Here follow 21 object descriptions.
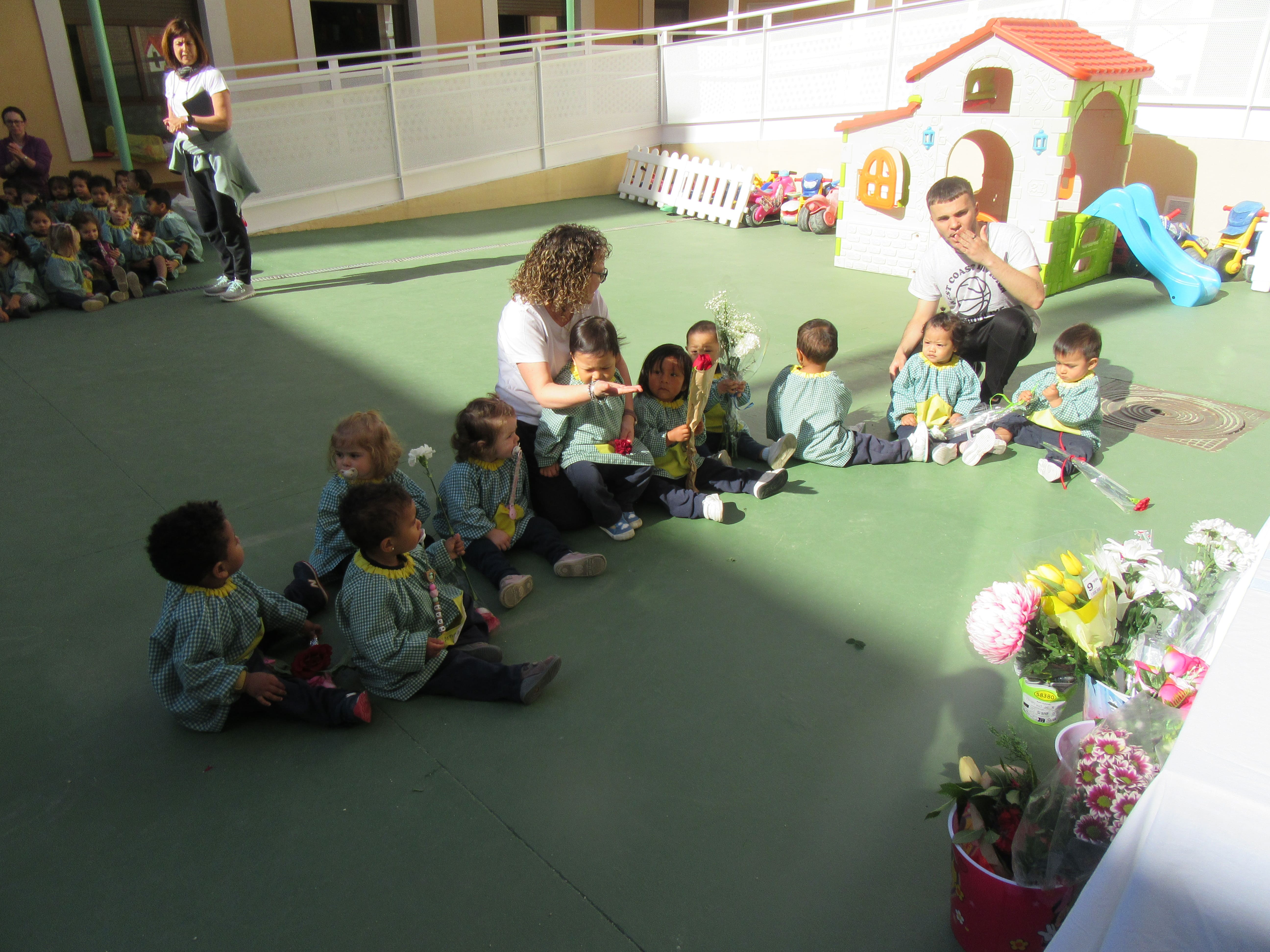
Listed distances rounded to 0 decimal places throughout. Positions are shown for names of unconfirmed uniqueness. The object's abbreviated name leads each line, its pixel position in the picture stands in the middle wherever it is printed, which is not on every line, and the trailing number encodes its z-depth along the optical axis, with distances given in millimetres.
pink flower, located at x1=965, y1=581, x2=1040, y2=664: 2021
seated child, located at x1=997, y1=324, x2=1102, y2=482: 4180
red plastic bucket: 1643
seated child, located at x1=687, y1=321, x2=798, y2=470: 4129
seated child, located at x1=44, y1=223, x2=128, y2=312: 7137
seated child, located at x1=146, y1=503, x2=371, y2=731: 2488
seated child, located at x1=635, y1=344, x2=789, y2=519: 3932
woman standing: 6574
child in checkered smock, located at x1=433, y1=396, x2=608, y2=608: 3352
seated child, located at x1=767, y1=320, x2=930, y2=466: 4266
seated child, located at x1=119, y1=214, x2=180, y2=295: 7863
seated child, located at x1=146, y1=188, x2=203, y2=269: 8484
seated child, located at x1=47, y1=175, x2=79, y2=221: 8219
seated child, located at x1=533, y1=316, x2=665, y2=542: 3598
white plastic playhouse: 6988
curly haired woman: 3551
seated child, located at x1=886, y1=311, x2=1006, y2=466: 4441
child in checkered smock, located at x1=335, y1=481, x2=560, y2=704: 2605
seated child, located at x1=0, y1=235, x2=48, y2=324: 6914
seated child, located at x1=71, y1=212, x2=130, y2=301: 7508
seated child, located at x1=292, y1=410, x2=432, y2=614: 3141
